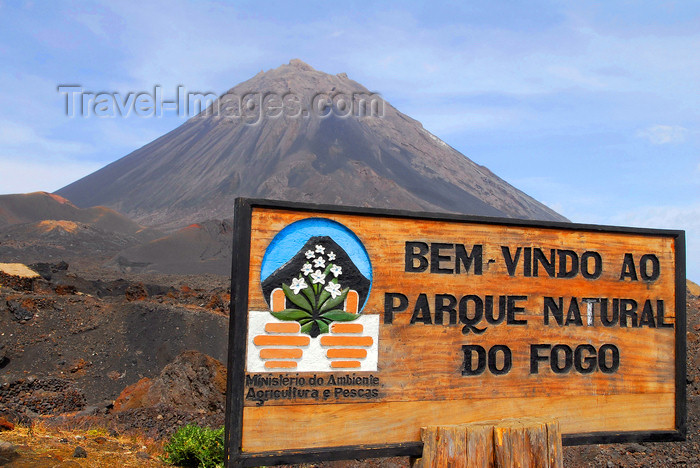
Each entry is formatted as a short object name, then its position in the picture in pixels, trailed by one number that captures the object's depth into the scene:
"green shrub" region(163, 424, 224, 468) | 5.87
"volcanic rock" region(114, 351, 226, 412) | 9.69
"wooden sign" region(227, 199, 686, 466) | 3.19
